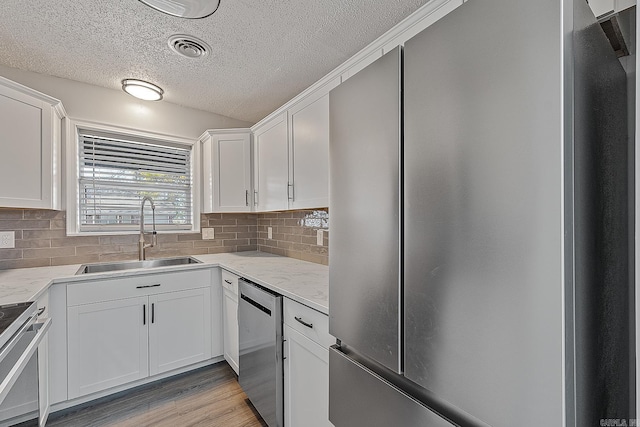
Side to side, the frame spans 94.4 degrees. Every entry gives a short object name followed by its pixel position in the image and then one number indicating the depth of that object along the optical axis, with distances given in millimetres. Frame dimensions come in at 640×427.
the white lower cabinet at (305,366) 1291
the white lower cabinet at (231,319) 2227
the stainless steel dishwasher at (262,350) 1572
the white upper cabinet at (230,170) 2805
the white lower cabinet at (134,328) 1949
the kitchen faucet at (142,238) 2605
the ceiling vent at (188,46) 1795
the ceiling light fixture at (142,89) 2358
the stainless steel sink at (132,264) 2385
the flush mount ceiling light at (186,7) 1467
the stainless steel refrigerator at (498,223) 513
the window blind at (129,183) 2527
